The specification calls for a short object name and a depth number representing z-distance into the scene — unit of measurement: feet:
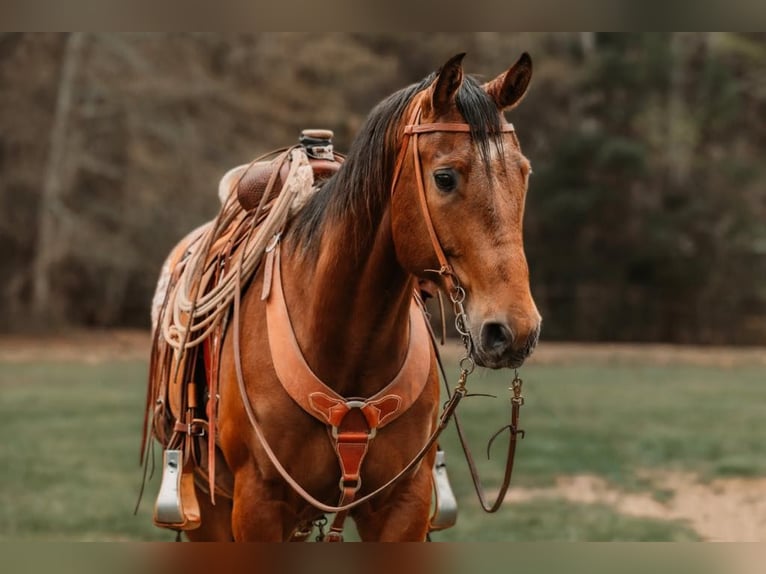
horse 20.56
